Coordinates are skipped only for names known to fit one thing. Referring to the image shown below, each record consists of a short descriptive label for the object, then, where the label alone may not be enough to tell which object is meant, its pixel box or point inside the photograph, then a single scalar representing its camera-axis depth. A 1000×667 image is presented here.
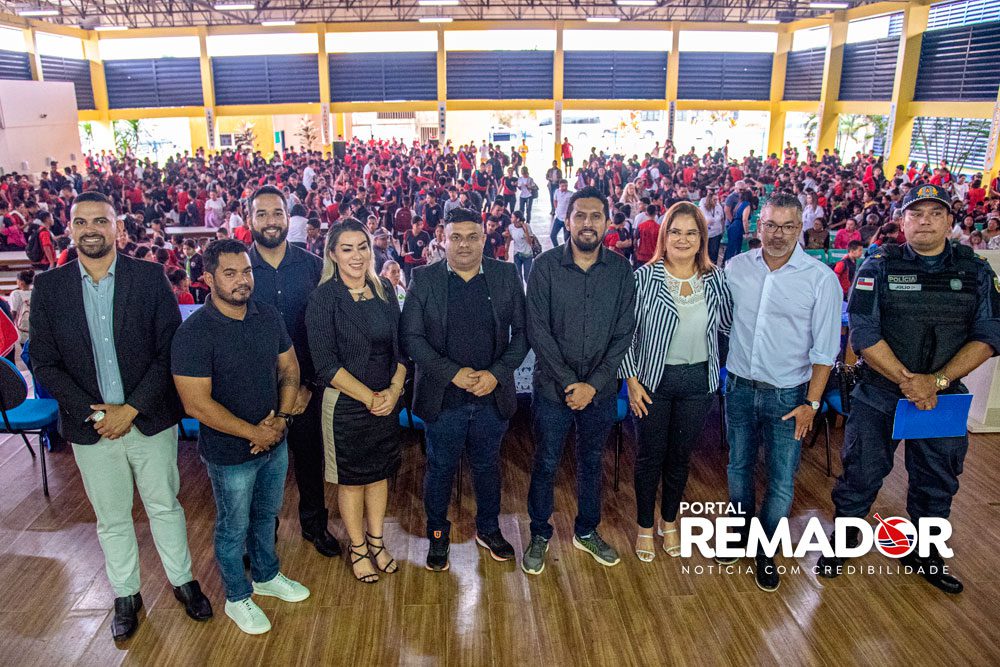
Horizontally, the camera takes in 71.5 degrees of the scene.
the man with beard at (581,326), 3.00
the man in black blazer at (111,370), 2.58
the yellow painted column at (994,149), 15.09
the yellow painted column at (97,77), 24.02
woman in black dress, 2.89
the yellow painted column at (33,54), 21.72
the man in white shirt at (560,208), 11.35
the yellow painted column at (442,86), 22.72
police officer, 2.93
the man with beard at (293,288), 3.09
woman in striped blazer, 2.96
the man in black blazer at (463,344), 2.97
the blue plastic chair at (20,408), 3.70
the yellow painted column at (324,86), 22.73
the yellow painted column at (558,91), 22.77
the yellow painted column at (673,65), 23.27
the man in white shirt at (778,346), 2.89
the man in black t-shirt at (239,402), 2.56
